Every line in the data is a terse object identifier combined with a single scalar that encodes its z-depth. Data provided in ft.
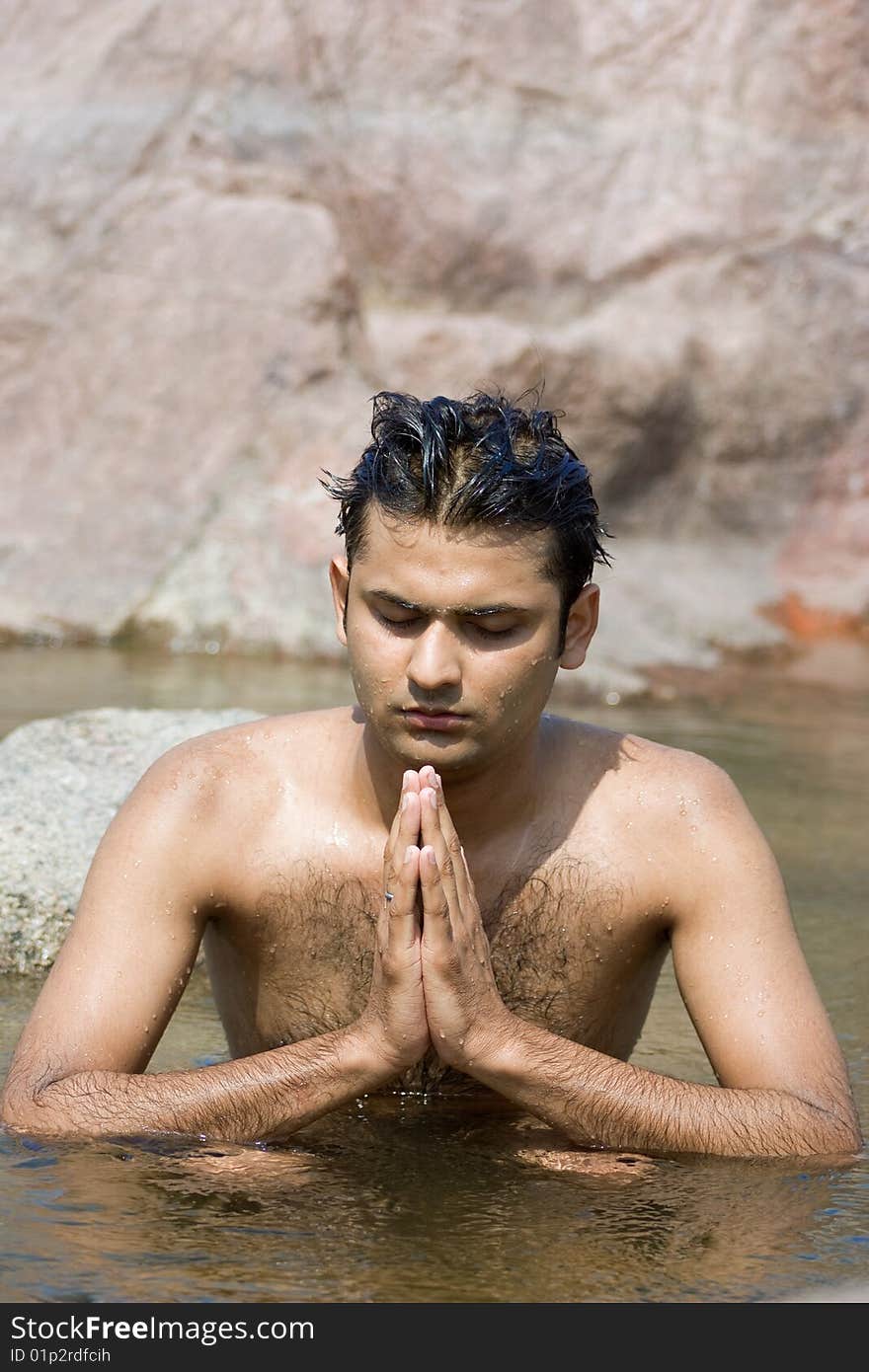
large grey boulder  16.03
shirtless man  10.89
